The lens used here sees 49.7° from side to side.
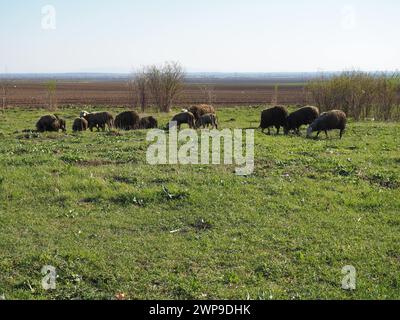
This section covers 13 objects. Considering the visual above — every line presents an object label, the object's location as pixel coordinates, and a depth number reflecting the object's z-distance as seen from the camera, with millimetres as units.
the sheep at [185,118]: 24080
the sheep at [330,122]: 19062
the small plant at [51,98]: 35906
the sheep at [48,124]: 22219
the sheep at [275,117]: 22205
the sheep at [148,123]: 24078
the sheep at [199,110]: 25580
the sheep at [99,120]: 24266
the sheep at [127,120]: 24375
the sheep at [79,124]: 23453
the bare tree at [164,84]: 36812
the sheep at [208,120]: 23469
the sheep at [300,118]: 21688
